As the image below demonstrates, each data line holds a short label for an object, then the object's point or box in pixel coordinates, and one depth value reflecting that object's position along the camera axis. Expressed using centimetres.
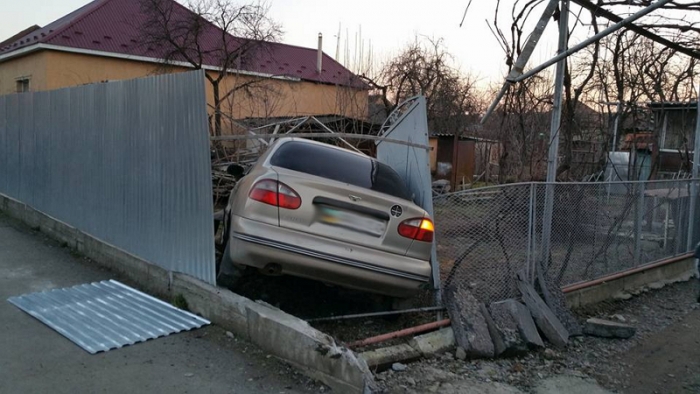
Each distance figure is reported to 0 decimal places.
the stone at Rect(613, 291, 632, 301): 761
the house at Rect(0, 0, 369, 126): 1959
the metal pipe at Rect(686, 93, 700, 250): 989
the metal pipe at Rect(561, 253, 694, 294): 686
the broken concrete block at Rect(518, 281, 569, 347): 555
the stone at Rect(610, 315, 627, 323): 664
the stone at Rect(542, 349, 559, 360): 526
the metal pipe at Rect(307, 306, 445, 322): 524
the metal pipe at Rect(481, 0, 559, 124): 729
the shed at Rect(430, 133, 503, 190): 2139
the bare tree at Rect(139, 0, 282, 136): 1789
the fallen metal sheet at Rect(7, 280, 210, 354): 482
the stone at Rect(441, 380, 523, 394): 433
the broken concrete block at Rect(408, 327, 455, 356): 499
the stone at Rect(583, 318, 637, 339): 591
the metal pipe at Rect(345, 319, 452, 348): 479
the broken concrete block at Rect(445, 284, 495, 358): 507
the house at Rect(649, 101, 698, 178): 1748
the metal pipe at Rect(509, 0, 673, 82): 667
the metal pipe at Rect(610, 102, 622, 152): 1299
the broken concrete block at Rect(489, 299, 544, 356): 514
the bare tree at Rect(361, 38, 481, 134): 1994
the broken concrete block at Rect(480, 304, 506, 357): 510
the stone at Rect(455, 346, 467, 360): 502
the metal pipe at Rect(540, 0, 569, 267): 737
